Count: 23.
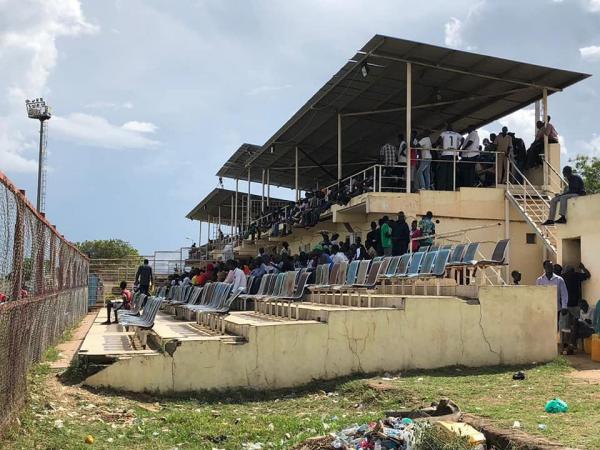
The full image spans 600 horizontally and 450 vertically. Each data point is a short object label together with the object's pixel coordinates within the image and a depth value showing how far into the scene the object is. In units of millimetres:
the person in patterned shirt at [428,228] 15266
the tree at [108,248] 70875
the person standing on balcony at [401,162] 17969
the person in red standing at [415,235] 15602
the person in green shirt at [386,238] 15062
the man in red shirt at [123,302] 16977
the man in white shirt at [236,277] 15531
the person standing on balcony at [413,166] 18109
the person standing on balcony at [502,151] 18266
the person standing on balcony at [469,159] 18172
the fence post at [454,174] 17747
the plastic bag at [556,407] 6434
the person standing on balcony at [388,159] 18438
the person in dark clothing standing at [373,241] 15897
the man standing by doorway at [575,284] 11898
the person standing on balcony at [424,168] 17984
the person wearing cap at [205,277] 20266
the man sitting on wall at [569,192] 12719
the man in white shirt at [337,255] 15596
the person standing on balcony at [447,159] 17906
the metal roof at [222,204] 39312
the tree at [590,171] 35969
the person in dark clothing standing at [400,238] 14781
